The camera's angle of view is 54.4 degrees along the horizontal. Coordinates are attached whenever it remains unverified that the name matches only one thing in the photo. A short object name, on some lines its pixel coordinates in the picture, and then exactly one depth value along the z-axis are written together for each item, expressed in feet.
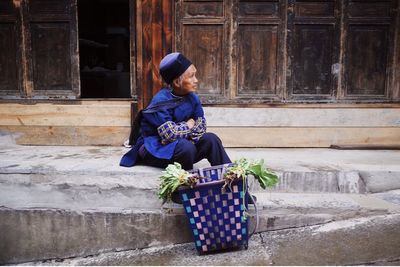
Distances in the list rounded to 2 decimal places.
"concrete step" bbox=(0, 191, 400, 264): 11.53
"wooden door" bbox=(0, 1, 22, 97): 16.98
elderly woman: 11.59
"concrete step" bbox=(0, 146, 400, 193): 12.33
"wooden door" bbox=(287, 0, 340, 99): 16.63
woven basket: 9.58
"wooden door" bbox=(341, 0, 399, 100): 16.58
